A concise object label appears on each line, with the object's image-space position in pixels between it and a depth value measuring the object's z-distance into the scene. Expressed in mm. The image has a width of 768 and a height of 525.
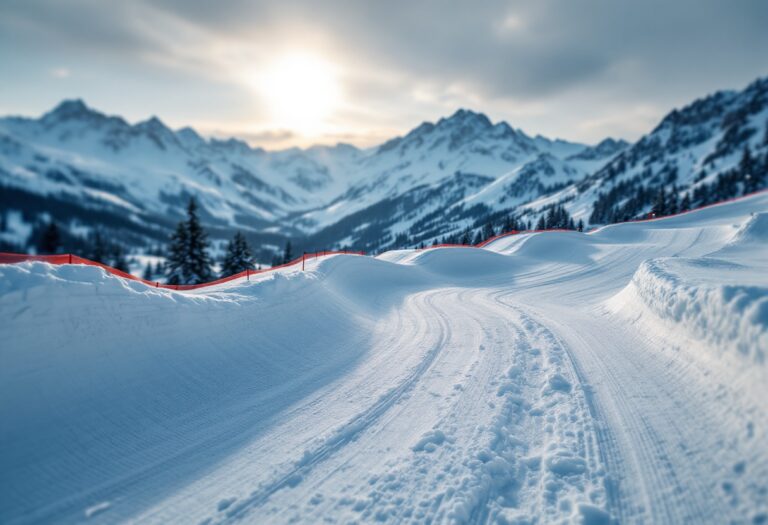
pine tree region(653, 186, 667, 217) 71000
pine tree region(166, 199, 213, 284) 28031
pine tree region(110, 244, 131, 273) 41597
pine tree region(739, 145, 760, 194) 89562
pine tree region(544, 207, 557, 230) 77000
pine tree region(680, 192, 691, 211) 81562
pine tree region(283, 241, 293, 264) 44031
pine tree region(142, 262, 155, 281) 62425
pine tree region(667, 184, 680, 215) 76938
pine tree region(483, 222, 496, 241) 84862
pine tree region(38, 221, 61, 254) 35156
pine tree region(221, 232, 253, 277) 31484
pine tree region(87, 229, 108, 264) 37125
